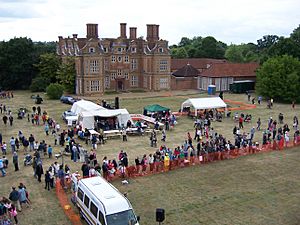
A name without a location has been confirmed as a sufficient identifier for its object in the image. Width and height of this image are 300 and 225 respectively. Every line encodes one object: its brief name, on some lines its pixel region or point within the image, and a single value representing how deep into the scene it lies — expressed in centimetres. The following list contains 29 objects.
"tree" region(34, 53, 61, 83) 6241
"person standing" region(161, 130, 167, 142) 2905
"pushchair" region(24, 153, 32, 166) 2284
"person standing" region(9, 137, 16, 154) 2527
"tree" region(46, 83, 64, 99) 5206
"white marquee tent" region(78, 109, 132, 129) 3126
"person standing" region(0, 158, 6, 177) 2070
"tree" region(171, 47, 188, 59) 10262
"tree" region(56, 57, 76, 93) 5650
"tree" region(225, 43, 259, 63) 9544
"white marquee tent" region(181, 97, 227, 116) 3728
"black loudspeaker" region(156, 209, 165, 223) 1443
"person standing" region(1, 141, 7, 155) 2511
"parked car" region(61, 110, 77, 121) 3586
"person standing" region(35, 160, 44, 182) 2006
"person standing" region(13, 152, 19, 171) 2158
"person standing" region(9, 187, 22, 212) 1628
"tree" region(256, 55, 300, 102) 4819
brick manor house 5655
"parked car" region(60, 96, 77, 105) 4784
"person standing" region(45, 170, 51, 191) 1886
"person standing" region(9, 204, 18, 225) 1528
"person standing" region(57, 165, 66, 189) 1897
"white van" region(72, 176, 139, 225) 1338
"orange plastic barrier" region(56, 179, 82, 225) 1573
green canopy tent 3650
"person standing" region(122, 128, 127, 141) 2936
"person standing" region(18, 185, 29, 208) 1652
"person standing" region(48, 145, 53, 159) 2447
